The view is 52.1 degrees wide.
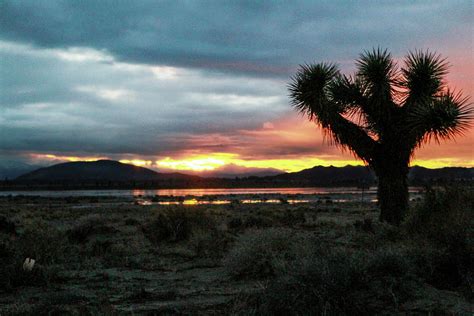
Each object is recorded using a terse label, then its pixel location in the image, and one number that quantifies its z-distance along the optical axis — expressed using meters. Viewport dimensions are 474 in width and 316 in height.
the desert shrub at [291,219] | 25.26
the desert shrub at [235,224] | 22.83
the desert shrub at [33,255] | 10.07
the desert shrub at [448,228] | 8.68
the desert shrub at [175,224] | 18.38
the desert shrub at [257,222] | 23.33
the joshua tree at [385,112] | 17.31
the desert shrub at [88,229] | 18.23
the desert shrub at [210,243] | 14.16
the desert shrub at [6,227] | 19.26
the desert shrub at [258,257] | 10.55
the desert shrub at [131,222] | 26.23
